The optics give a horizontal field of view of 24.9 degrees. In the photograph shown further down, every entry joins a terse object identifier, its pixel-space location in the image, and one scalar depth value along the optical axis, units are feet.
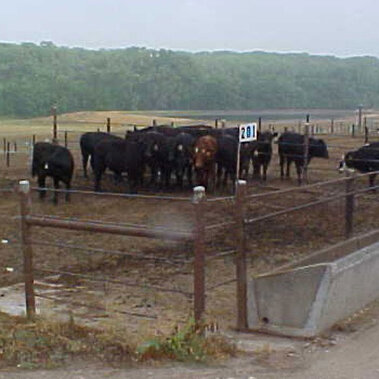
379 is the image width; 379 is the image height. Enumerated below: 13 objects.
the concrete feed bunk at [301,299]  26.61
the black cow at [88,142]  81.97
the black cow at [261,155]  80.74
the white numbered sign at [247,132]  60.90
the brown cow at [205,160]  72.69
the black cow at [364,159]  72.43
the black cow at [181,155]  74.33
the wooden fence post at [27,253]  28.48
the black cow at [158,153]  73.67
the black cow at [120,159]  71.46
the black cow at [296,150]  80.84
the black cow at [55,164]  65.87
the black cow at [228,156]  74.64
